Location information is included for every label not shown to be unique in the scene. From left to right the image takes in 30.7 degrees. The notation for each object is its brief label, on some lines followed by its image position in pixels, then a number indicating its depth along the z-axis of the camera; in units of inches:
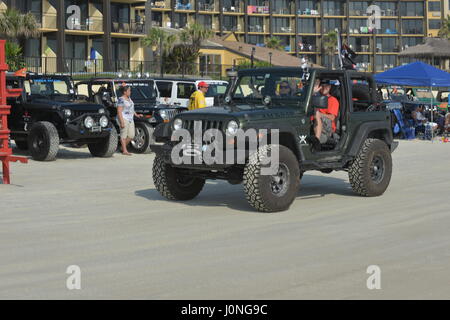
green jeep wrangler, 401.4
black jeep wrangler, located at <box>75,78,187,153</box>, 797.2
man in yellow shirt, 747.5
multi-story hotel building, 3932.1
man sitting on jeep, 440.8
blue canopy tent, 1074.1
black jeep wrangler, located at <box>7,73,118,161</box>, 701.9
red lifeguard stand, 515.8
